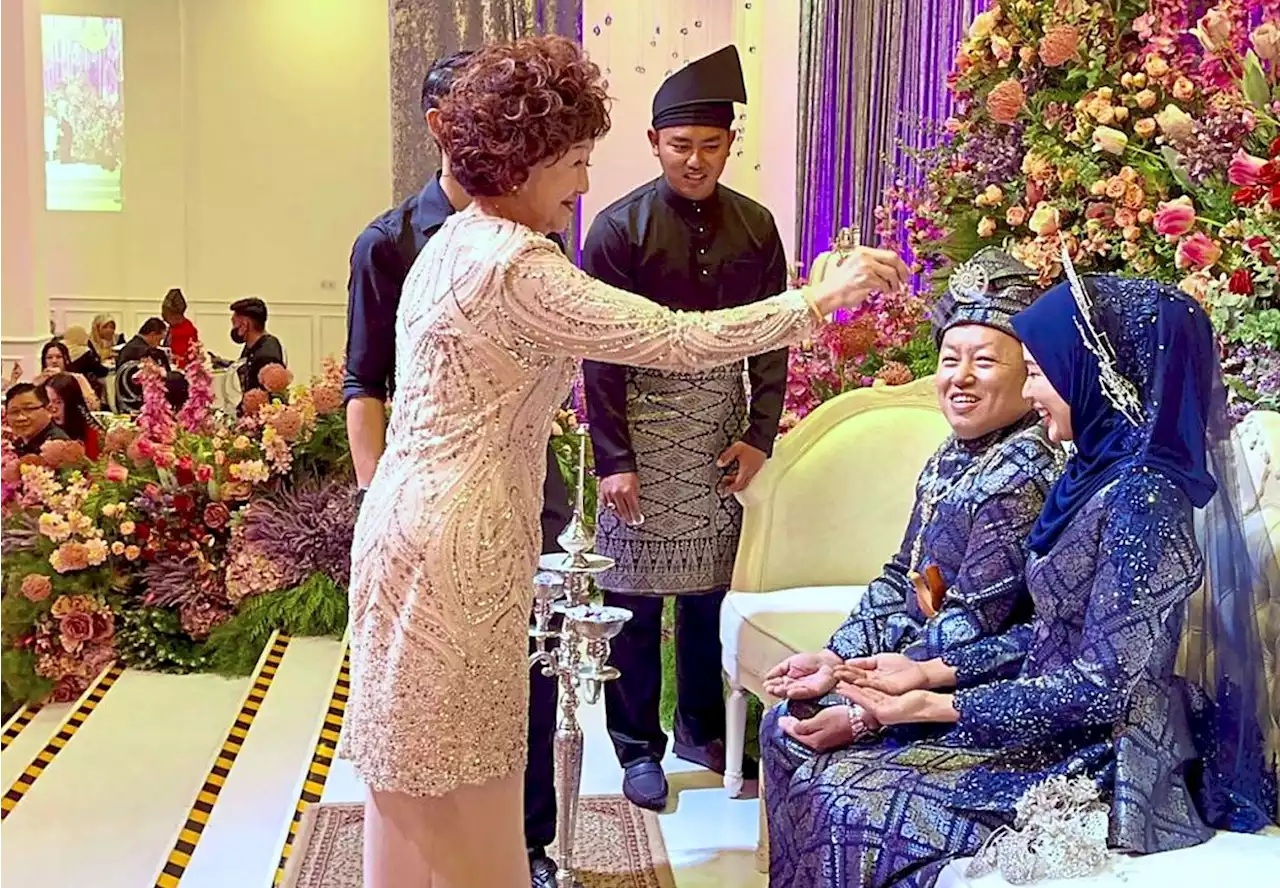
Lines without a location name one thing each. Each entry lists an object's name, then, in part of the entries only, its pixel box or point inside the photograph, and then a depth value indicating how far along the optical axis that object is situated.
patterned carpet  3.03
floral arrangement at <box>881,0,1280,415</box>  2.61
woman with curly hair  1.85
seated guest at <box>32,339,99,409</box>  6.34
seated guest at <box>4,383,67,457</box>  5.16
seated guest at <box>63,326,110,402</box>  8.27
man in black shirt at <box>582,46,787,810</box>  3.20
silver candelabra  2.42
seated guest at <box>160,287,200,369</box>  8.36
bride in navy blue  1.89
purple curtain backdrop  5.19
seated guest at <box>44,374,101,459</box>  5.37
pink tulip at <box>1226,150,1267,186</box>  2.42
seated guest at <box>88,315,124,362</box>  9.02
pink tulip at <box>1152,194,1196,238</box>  2.63
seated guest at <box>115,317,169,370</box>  8.05
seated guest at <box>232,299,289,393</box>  6.79
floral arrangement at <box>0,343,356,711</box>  4.62
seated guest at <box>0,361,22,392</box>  5.62
